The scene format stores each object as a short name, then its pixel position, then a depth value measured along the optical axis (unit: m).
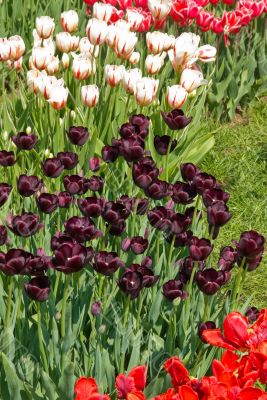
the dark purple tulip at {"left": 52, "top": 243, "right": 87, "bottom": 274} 3.20
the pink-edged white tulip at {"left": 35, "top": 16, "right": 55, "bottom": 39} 5.95
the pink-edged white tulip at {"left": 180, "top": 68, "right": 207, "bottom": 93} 5.64
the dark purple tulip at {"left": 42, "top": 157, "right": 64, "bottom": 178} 4.28
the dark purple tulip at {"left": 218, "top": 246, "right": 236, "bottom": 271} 3.81
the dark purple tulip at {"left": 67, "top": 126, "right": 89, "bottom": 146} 4.73
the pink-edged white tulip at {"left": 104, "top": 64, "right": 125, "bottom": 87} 5.74
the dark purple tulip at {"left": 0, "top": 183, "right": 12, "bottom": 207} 3.92
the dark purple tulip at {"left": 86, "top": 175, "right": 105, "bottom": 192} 4.23
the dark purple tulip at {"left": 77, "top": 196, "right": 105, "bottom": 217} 3.78
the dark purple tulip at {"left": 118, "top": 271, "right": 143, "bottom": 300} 3.37
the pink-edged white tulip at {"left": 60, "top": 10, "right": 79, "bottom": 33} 6.20
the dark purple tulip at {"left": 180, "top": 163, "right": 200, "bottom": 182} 4.17
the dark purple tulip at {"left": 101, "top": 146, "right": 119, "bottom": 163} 4.58
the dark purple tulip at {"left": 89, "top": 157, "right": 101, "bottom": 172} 4.77
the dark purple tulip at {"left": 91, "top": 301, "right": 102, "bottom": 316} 3.75
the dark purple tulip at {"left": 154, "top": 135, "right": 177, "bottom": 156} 4.67
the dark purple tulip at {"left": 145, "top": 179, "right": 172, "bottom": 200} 3.98
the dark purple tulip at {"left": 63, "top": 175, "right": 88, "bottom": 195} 4.12
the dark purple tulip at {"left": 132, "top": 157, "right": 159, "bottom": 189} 3.96
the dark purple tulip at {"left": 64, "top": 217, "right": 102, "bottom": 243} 3.45
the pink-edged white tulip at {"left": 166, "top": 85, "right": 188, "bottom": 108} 5.39
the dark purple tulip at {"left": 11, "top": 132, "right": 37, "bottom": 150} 4.70
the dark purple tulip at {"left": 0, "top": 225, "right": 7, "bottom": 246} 3.56
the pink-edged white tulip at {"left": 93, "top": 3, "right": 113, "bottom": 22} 6.17
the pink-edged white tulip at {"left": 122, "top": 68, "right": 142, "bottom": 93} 5.61
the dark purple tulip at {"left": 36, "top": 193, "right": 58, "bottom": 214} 3.85
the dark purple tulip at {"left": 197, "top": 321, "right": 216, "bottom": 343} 3.43
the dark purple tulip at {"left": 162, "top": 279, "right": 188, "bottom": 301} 3.67
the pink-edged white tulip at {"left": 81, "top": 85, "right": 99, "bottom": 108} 5.45
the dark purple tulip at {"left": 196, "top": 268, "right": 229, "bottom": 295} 3.41
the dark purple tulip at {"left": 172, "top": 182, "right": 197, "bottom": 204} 4.08
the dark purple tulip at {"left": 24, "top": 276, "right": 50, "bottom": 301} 3.31
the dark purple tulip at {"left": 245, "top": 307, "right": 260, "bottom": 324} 3.95
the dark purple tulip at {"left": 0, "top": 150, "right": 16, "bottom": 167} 4.53
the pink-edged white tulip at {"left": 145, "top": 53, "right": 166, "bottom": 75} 6.03
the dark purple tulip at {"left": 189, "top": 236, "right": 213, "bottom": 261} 3.58
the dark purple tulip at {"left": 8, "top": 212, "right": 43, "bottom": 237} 3.54
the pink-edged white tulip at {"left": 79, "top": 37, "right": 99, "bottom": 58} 6.16
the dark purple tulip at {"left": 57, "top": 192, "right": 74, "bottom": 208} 4.15
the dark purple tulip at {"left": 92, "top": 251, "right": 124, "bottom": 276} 3.50
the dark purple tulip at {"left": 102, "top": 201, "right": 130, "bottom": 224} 3.68
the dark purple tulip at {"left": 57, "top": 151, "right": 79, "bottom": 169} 4.42
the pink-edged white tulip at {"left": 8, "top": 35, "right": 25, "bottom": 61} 5.66
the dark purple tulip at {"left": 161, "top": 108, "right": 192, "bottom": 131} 4.64
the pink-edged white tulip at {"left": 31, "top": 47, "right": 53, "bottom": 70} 5.62
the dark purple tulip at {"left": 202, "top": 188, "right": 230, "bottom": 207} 3.78
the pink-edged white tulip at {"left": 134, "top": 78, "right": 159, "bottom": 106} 5.45
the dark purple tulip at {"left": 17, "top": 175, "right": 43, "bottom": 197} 3.98
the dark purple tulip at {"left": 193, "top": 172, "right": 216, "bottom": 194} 3.99
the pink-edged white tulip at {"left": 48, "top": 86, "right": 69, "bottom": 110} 5.37
